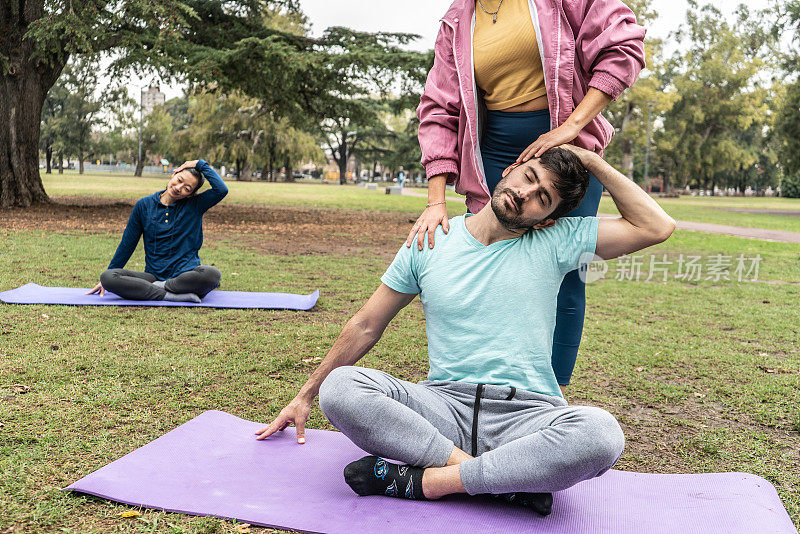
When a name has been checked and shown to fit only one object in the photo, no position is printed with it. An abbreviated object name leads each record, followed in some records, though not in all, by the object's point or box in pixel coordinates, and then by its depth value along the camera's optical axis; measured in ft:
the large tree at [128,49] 43.57
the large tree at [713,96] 157.69
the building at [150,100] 223.96
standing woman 8.99
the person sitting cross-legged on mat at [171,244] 20.10
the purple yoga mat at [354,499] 7.56
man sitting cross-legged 7.84
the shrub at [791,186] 203.31
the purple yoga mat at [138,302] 19.51
